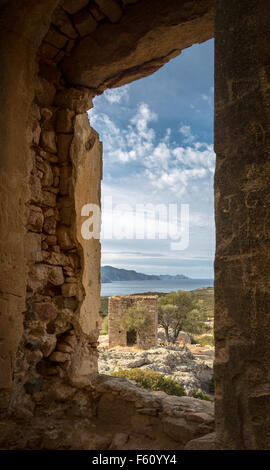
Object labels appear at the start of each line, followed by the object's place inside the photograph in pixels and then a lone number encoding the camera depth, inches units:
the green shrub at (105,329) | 976.7
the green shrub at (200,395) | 331.2
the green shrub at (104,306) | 1280.8
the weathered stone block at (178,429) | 92.2
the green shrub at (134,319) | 642.8
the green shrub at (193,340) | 892.0
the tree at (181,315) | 838.5
